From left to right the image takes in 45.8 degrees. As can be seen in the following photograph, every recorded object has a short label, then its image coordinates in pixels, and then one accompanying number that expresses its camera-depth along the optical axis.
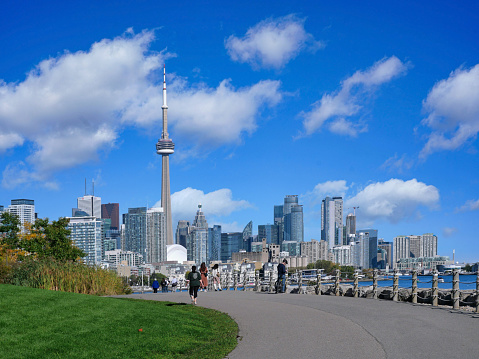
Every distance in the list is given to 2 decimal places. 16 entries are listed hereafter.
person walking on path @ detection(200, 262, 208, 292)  30.58
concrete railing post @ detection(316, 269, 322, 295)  29.48
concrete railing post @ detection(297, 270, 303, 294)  30.98
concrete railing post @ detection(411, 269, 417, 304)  21.54
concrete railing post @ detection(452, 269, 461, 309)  18.72
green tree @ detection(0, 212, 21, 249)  45.25
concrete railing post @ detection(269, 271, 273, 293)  34.30
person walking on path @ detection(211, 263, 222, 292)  39.06
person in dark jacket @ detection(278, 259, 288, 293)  31.16
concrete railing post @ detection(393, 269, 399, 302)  23.05
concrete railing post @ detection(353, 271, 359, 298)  25.94
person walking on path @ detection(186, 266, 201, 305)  23.62
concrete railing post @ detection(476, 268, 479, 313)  17.89
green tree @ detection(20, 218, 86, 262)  44.56
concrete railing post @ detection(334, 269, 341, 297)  27.67
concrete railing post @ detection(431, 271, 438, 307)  20.82
